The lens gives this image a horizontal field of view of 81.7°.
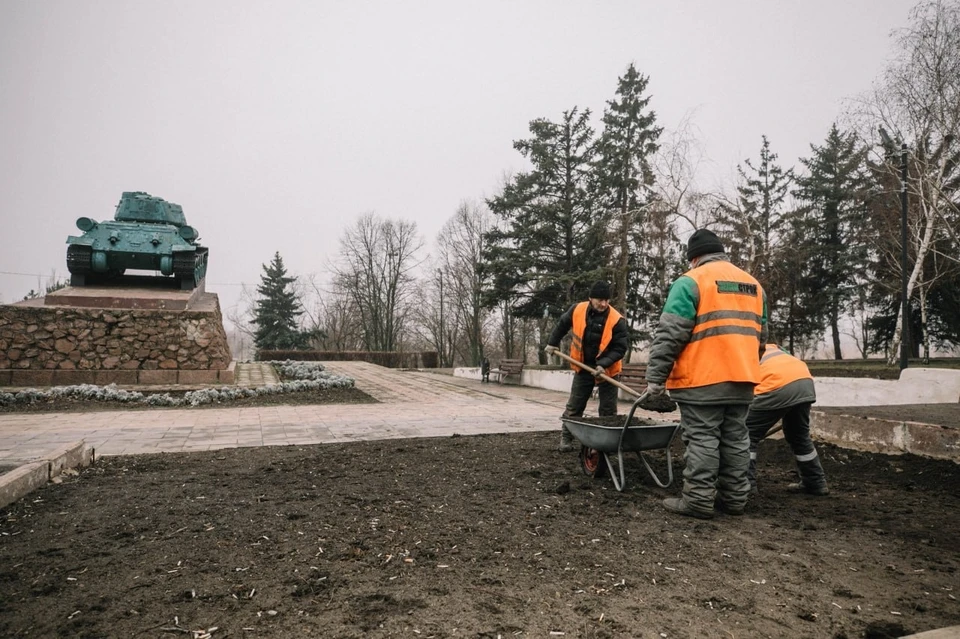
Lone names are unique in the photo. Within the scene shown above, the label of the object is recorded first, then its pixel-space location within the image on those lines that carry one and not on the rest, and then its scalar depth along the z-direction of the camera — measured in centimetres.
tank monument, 1091
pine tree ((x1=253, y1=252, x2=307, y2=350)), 3325
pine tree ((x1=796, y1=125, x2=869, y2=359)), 2491
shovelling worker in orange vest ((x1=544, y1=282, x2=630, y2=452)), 514
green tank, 1230
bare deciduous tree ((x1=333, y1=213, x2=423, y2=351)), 4047
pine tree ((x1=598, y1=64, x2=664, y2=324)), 1873
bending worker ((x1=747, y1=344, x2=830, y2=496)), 385
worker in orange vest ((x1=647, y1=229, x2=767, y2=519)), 335
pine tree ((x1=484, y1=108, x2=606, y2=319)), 2039
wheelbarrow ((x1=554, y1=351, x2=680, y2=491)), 381
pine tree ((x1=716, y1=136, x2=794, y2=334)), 1994
